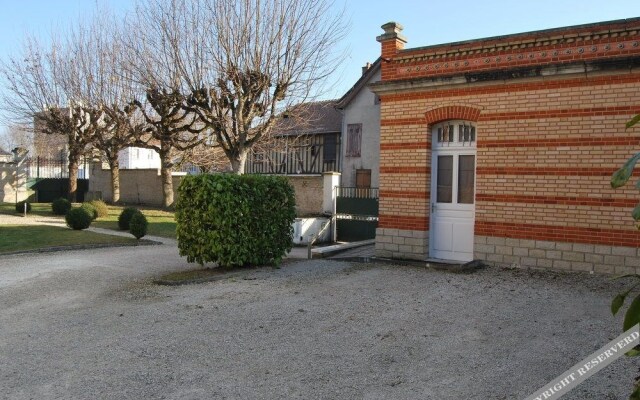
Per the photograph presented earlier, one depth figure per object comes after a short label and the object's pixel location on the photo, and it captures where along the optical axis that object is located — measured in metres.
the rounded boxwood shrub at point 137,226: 16.00
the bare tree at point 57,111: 26.48
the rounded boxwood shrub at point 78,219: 17.45
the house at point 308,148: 30.16
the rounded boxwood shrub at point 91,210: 18.77
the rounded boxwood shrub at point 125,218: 18.03
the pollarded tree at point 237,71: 16.89
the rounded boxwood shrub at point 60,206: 23.25
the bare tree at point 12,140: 62.94
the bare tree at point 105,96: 25.47
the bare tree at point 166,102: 18.48
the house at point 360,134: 27.86
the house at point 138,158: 57.16
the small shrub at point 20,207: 22.62
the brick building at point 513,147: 9.09
